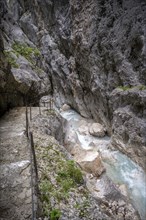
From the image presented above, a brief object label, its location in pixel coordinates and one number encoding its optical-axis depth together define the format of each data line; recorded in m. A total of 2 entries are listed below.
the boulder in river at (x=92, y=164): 10.98
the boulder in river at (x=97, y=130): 17.21
